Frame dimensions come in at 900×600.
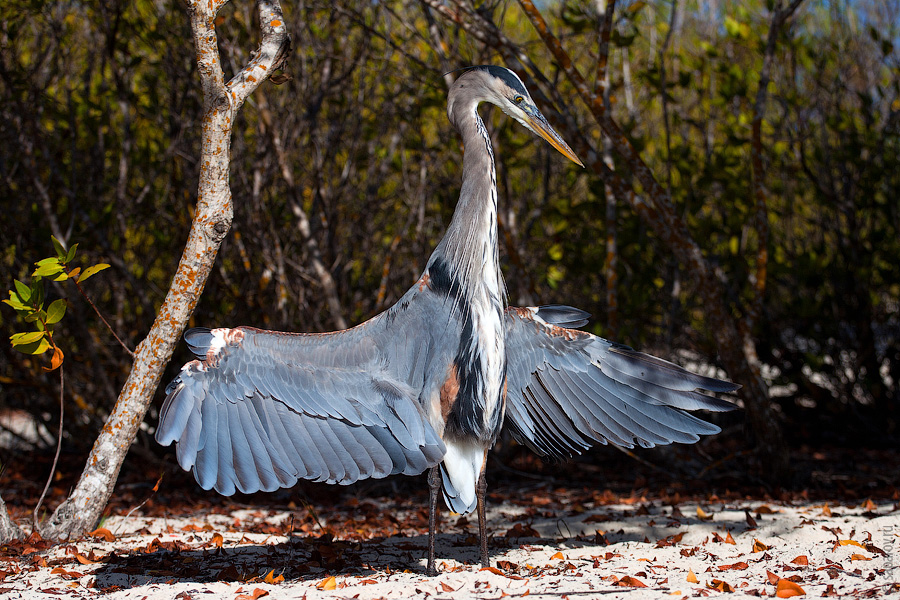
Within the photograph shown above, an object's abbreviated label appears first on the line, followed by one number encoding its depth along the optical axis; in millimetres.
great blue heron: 6254
